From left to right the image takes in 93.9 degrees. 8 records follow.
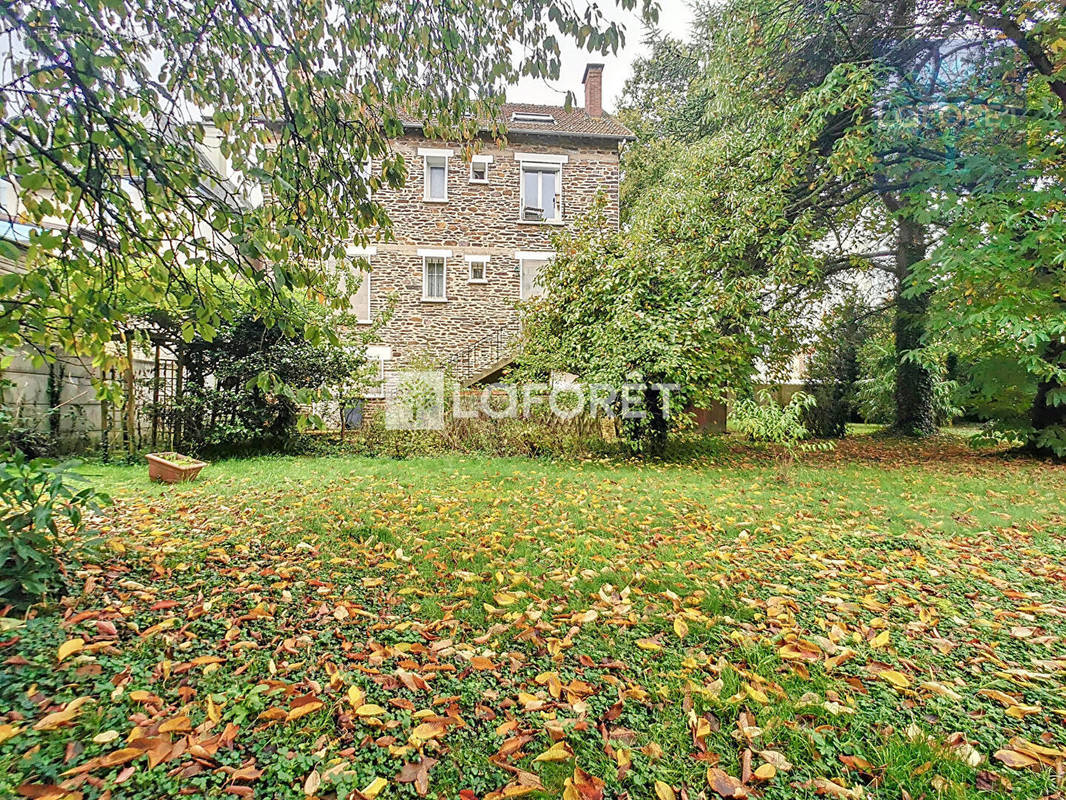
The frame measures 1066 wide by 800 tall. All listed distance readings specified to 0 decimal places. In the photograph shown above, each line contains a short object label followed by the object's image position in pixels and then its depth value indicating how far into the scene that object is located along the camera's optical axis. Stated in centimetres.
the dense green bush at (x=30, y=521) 235
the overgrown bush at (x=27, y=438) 672
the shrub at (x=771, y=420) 715
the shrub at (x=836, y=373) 1353
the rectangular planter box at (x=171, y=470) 632
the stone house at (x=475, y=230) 1559
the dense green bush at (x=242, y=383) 855
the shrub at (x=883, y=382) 1377
